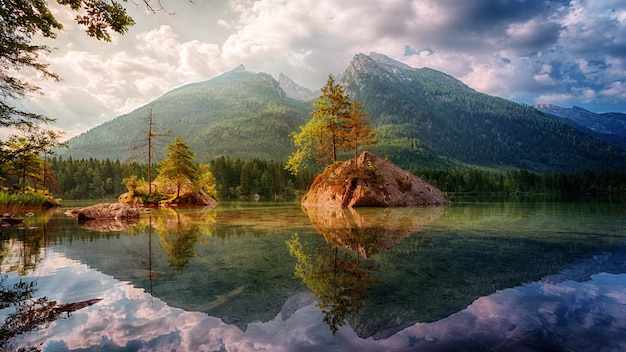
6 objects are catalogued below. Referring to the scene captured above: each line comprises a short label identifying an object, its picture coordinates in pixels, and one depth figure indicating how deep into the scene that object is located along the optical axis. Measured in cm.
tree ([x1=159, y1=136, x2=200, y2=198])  3809
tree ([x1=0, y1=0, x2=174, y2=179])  855
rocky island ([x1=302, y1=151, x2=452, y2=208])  2772
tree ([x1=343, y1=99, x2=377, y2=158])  3027
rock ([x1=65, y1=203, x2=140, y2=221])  2019
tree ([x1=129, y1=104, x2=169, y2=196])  3614
